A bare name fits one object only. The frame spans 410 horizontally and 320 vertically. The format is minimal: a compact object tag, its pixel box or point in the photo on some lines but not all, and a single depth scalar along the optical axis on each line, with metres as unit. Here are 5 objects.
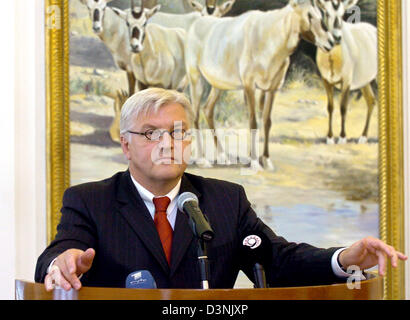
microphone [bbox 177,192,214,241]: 3.98
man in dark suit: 5.12
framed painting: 8.22
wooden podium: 3.46
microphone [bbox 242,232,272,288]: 5.09
